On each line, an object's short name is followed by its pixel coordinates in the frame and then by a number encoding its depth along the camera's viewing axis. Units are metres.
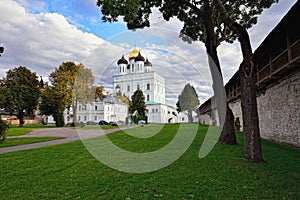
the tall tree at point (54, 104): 37.34
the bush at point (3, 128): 13.59
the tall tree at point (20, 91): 38.44
